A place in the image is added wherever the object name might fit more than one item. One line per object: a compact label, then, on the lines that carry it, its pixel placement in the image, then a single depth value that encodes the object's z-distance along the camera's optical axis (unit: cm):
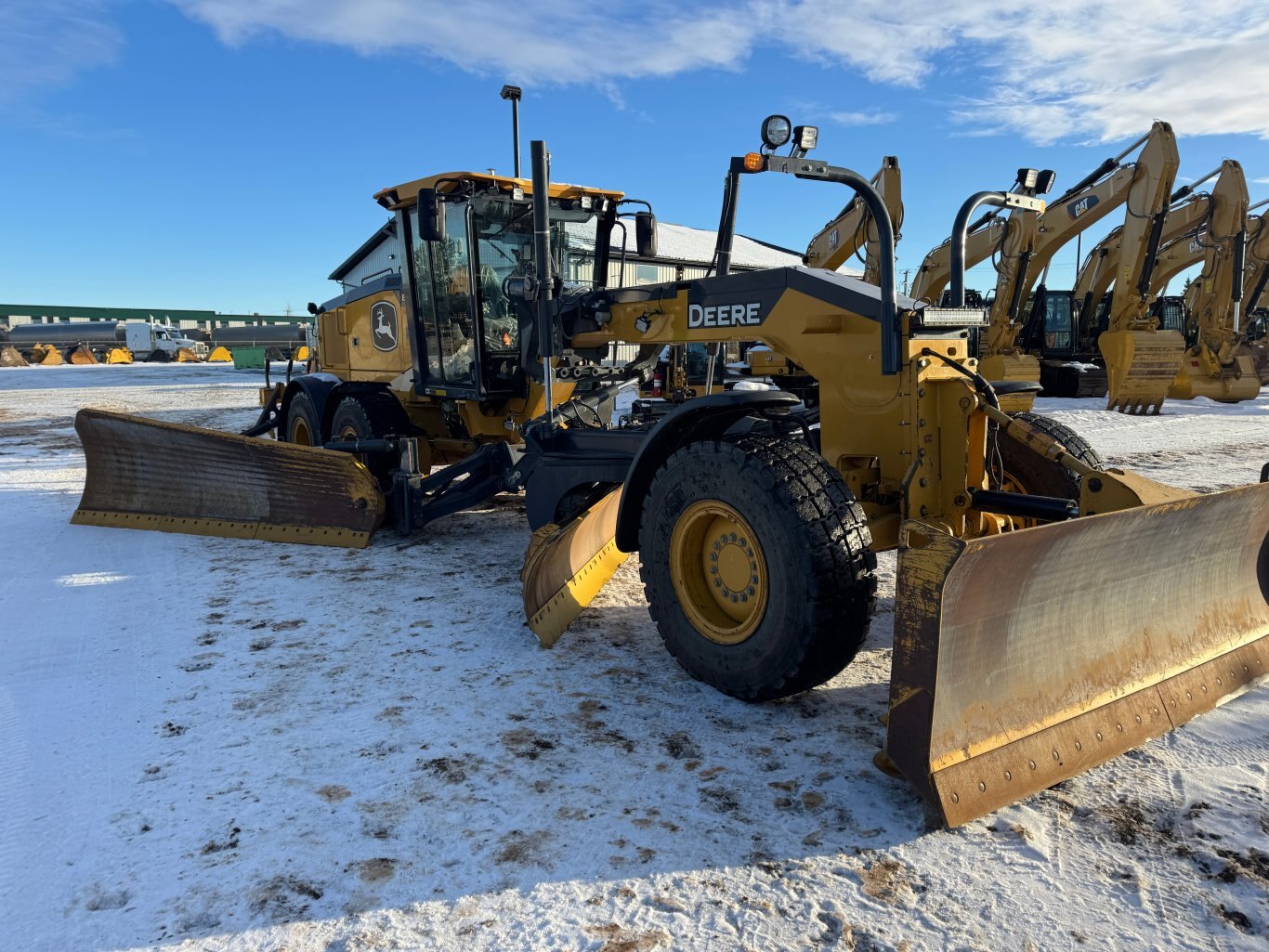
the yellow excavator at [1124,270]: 1400
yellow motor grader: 270
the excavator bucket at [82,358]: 4319
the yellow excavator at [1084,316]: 1766
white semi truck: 4784
